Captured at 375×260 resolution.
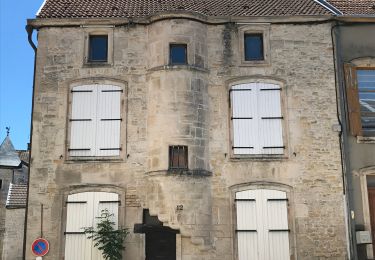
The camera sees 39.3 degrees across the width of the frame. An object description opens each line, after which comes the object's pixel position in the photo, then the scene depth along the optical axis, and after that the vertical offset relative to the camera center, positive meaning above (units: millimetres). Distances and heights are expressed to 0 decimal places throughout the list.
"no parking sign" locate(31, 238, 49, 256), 13523 -99
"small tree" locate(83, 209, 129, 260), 13648 +165
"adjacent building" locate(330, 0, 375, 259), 14430 +3540
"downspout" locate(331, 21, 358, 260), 14202 +2732
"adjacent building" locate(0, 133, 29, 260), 20828 +802
